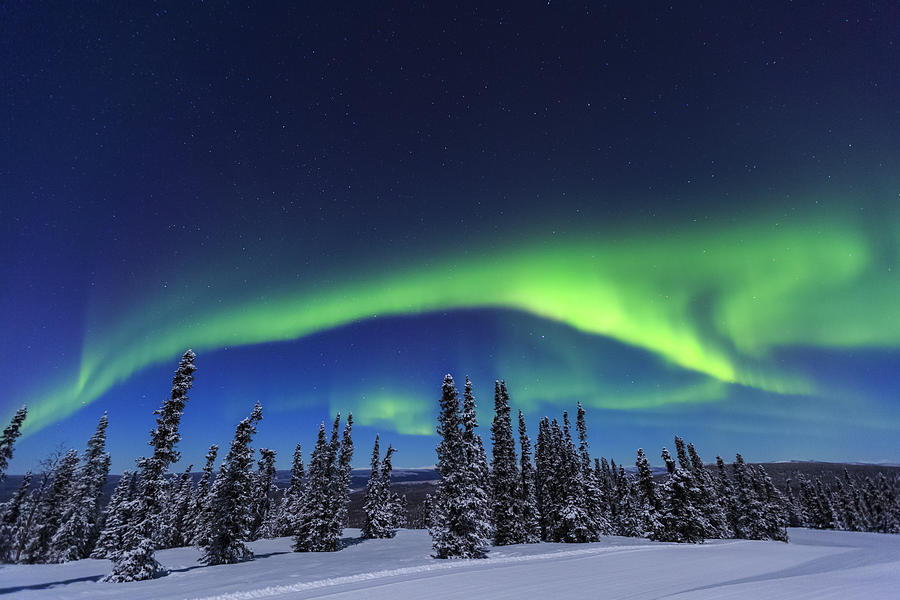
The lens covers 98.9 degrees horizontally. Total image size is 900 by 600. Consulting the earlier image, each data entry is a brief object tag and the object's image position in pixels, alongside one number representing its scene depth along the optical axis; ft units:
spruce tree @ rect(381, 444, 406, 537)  205.46
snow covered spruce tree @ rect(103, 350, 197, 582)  83.97
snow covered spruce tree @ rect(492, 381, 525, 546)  142.41
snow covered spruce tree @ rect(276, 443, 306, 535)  239.91
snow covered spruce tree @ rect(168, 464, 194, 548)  217.36
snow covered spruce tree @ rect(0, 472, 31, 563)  169.17
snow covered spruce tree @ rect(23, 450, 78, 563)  165.07
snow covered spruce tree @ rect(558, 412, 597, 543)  148.37
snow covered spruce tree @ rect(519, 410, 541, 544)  153.48
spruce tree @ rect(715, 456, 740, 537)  211.82
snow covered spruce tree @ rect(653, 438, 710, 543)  144.87
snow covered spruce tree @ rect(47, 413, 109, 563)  155.43
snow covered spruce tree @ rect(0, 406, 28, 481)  122.72
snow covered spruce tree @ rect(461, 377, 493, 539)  107.86
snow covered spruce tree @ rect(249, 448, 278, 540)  219.53
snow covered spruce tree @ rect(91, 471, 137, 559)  88.69
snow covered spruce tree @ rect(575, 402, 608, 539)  172.14
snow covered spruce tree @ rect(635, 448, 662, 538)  150.92
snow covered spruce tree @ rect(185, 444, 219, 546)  195.00
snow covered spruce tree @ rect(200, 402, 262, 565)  113.91
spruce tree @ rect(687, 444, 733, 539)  185.45
